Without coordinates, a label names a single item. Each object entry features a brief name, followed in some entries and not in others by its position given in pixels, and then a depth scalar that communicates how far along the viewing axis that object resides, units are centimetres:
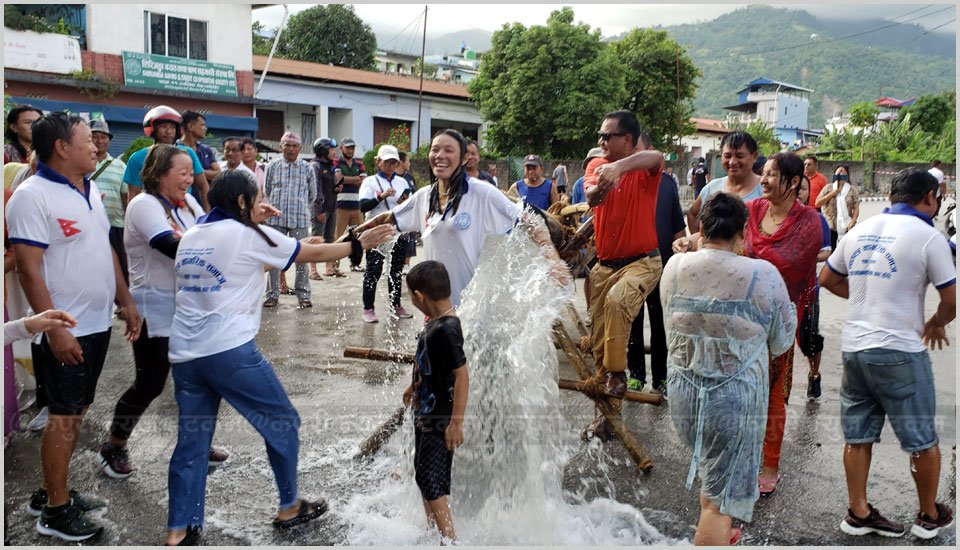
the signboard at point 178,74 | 2356
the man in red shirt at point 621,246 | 458
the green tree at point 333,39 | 5041
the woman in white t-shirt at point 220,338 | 335
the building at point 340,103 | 3209
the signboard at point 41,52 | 2106
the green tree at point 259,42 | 4509
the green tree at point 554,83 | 3425
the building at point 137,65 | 2162
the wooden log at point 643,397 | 446
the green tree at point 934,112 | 4706
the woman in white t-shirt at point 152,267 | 393
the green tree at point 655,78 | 4094
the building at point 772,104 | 9238
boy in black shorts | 341
